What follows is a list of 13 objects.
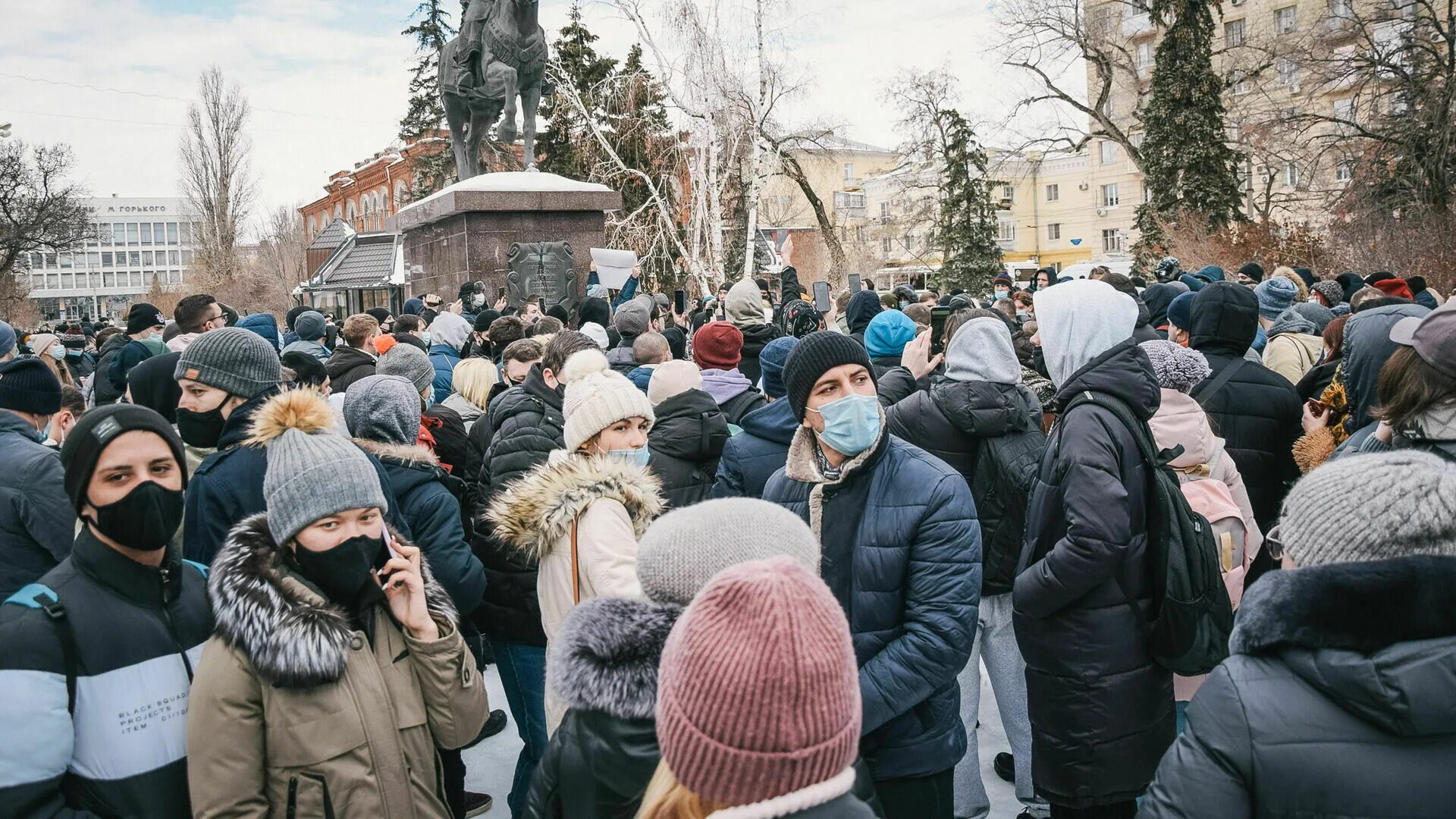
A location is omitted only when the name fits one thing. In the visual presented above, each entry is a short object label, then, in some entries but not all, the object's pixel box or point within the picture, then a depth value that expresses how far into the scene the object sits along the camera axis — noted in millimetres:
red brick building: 51188
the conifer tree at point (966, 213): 36188
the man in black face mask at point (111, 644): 2207
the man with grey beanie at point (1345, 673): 1676
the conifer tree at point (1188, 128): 27609
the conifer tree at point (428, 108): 37000
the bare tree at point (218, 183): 51562
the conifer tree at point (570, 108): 30516
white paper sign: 11934
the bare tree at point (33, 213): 26250
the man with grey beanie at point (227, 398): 3408
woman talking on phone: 2381
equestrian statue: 14633
